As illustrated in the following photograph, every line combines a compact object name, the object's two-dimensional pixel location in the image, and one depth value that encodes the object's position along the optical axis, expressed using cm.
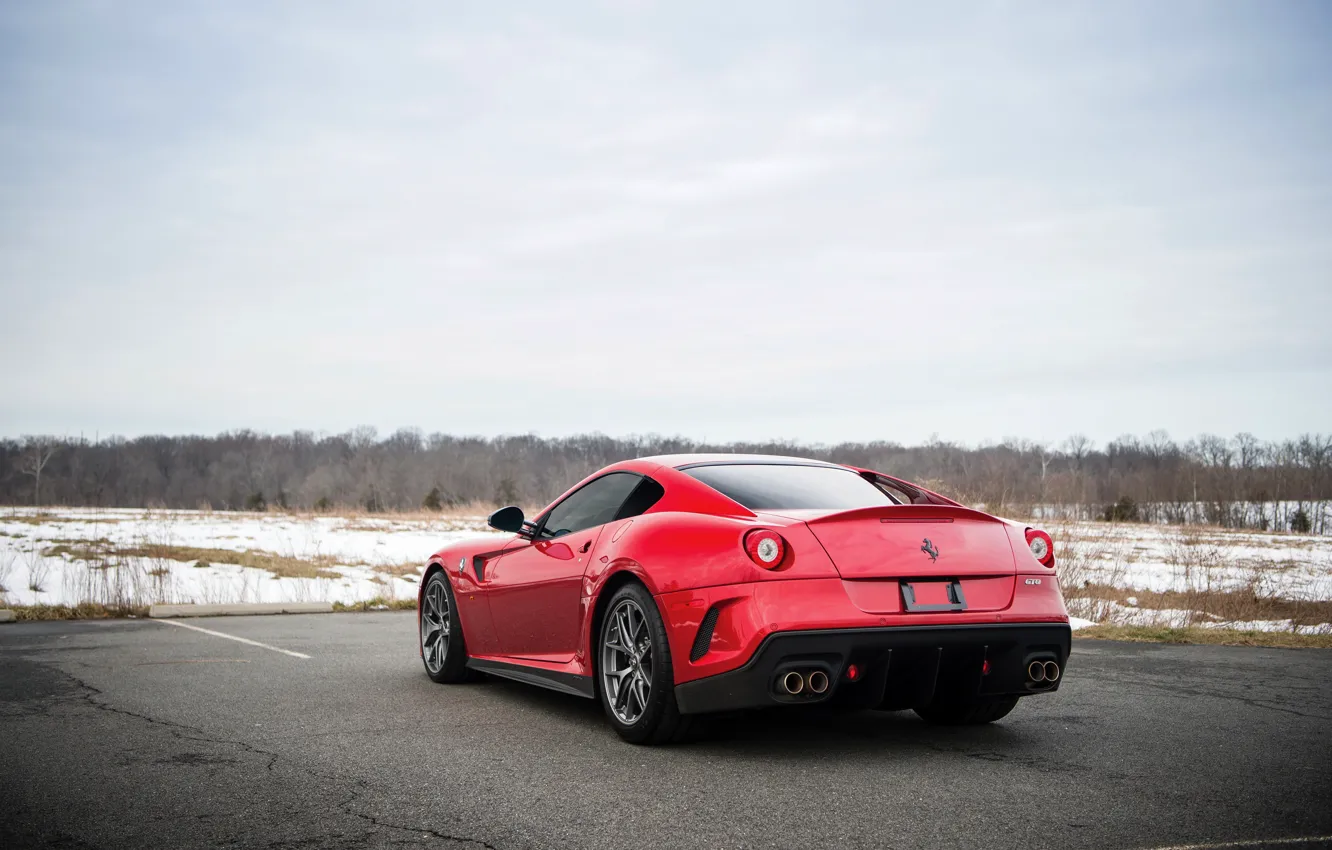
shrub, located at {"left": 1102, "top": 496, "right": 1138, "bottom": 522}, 4822
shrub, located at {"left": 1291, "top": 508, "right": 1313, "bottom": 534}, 4491
